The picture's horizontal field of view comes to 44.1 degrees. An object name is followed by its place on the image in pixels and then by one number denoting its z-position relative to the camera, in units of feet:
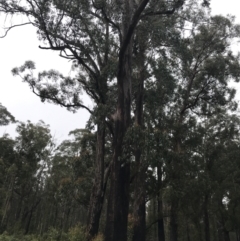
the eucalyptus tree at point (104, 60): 32.35
